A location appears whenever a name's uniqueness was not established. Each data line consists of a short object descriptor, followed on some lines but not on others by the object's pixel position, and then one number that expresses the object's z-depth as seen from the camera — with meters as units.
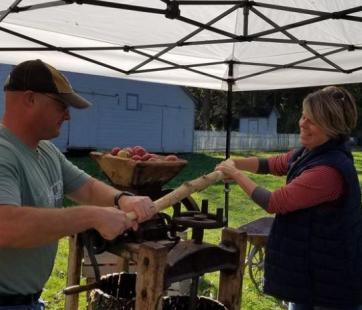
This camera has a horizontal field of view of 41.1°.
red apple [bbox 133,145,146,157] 3.14
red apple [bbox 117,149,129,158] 3.09
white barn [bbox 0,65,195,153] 19.78
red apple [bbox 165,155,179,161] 3.13
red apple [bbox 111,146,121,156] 3.25
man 1.70
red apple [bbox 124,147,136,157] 3.13
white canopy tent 3.59
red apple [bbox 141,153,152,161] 3.02
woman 2.57
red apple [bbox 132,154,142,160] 3.01
